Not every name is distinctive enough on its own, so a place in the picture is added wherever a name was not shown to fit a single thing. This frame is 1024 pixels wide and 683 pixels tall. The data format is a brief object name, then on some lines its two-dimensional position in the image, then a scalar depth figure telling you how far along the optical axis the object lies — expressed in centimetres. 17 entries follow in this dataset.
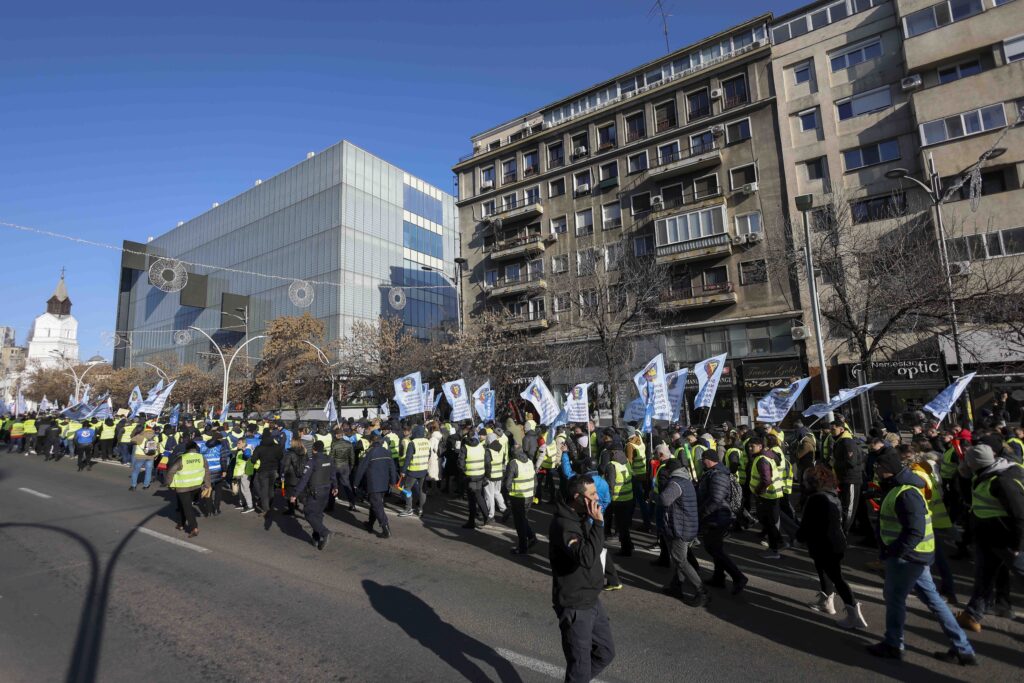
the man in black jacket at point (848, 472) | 753
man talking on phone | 372
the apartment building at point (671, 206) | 2903
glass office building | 5222
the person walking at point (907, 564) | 445
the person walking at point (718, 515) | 608
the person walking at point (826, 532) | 520
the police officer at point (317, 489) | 829
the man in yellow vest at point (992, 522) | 489
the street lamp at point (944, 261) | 1373
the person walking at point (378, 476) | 891
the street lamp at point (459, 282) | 2991
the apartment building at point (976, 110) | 2228
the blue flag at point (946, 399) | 1052
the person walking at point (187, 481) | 912
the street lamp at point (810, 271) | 1580
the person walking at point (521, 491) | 790
